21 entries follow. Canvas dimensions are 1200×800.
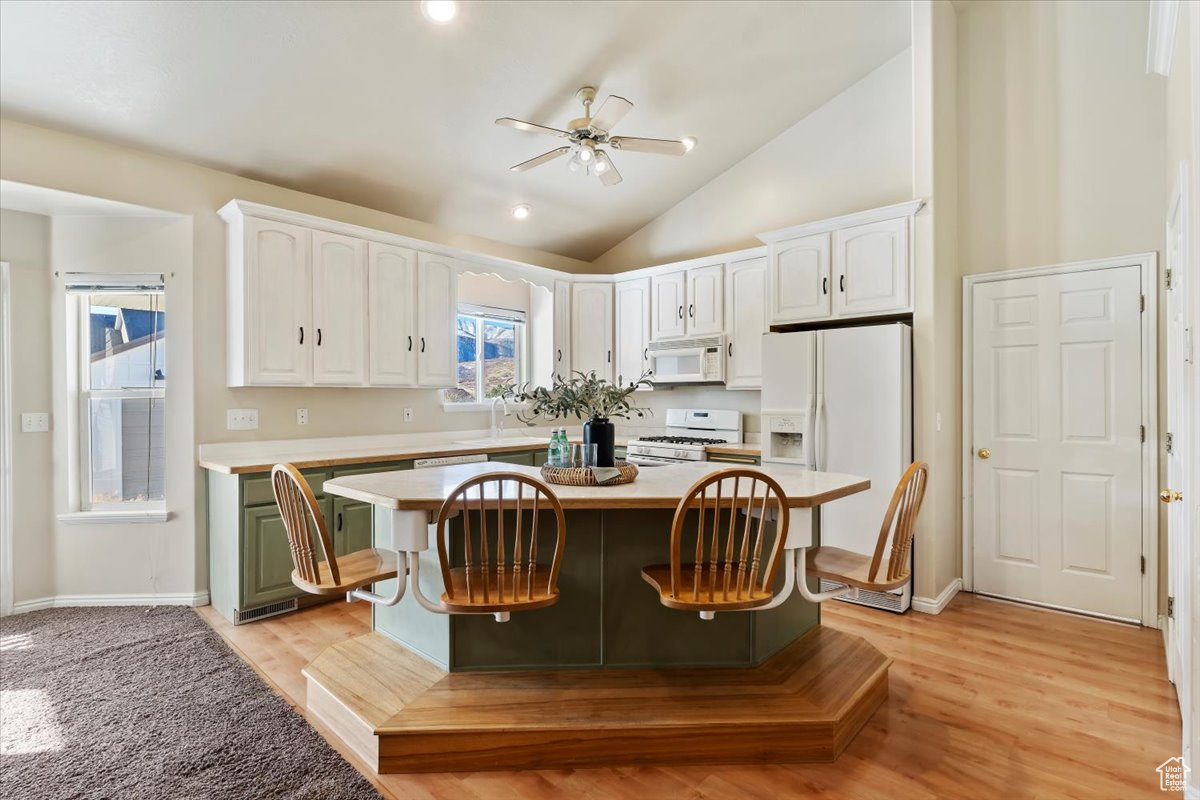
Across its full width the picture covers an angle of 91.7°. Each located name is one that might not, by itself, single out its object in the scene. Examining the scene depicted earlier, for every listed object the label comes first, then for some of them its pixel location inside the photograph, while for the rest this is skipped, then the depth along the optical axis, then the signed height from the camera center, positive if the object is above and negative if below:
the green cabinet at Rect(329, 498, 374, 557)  3.54 -0.79
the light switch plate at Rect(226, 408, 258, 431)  3.67 -0.12
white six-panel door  3.29 -0.28
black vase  2.47 -0.17
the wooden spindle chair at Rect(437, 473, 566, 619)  1.84 -0.55
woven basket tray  2.31 -0.32
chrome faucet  5.06 -0.27
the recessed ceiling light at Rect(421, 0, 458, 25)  2.81 +1.90
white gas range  4.65 -0.35
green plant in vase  2.46 -0.03
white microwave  4.75 +0.30
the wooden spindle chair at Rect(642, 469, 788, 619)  1.86 -0.59
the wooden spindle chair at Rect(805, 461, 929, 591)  2.15 -0.65
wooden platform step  1.97 -1.11
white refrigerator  3.44 -0.10
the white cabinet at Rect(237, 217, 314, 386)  3.46 +0.57
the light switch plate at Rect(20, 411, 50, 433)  3.39 -0.13
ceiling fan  3.07 +1.43
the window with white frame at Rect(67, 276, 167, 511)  3.54 +0.00
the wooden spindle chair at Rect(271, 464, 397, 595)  2.03 -0.58
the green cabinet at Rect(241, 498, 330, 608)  3.25 -0.91
